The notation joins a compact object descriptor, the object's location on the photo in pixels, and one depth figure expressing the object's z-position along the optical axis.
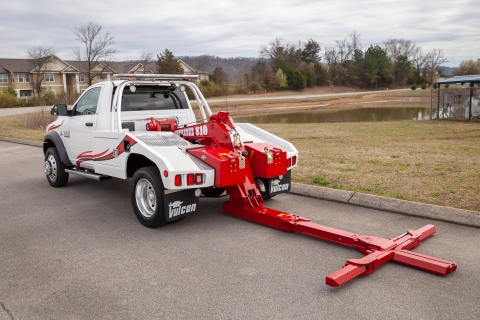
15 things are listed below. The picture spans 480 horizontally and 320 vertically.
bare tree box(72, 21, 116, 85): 63.50
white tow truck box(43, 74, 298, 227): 5.95
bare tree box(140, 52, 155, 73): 77.62
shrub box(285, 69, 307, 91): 80.69
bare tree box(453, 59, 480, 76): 79.94
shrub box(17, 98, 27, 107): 52.41
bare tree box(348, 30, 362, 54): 114.50
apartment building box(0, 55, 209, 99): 80.56
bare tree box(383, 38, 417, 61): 120.88
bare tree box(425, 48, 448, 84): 120.88
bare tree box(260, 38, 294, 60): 101.06
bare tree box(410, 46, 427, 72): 122.31
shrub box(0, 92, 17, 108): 51.38
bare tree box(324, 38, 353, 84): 96.02
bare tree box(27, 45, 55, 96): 70.58
